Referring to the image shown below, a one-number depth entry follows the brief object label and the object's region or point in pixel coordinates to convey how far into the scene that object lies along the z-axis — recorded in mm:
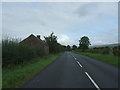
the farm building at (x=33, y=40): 26002
